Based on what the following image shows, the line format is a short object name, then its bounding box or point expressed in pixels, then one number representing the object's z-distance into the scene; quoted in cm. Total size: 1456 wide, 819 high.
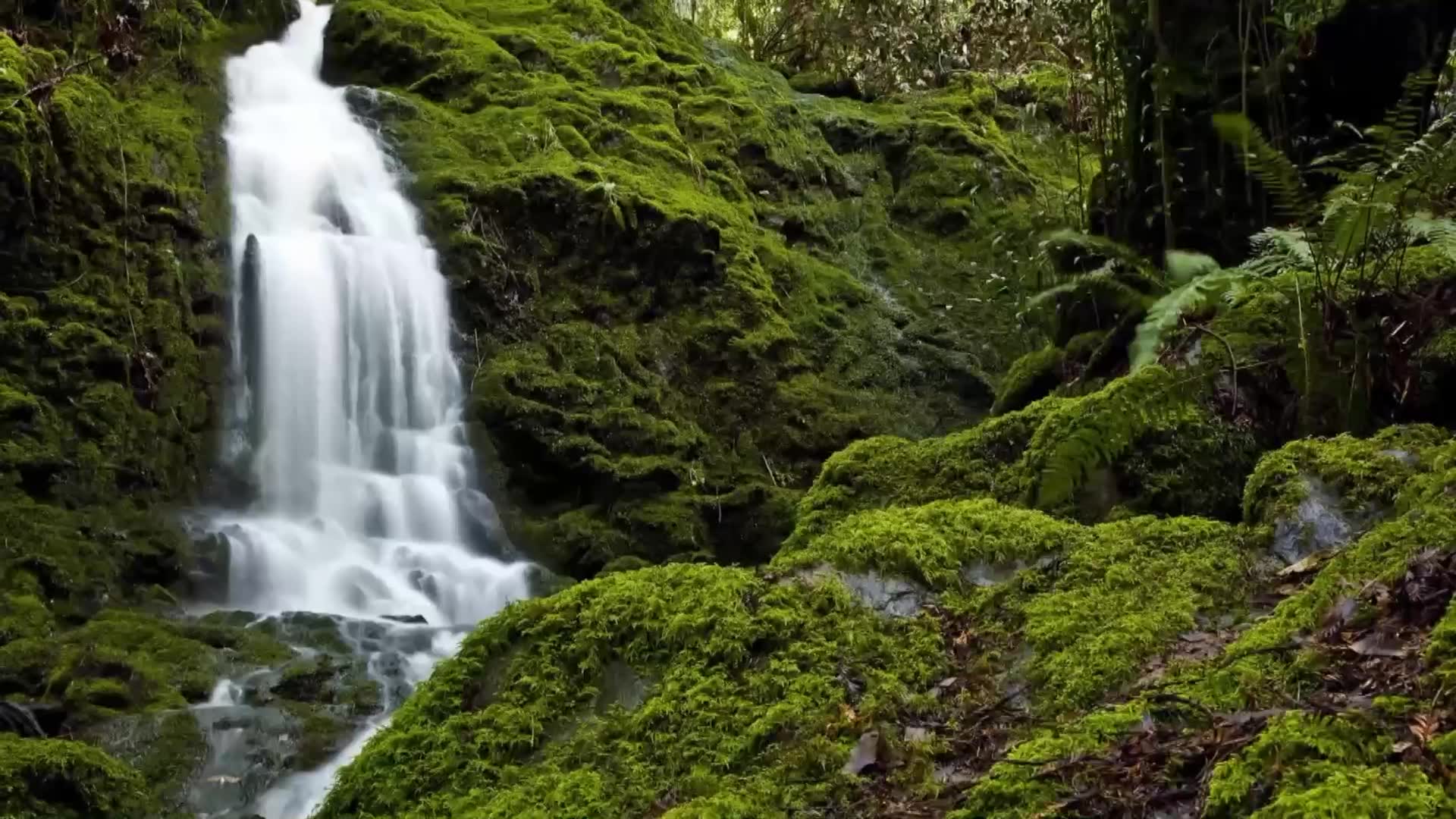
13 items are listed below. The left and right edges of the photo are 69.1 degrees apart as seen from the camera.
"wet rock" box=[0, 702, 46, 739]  499
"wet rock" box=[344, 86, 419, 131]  1130
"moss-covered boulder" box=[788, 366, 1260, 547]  297
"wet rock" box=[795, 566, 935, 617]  251
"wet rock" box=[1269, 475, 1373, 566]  257
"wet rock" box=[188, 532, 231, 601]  734
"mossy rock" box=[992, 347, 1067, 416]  537
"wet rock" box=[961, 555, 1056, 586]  264
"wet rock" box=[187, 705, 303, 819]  504
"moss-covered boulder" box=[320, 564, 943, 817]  204
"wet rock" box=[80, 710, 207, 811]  506
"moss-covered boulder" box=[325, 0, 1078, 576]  933
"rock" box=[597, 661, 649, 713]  231
